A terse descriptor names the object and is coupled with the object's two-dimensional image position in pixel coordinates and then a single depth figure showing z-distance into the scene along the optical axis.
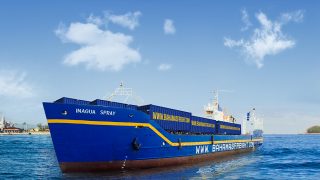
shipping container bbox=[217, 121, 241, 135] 57.00
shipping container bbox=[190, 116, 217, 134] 46.84
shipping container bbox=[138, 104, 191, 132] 35.83
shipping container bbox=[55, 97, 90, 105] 31.07
